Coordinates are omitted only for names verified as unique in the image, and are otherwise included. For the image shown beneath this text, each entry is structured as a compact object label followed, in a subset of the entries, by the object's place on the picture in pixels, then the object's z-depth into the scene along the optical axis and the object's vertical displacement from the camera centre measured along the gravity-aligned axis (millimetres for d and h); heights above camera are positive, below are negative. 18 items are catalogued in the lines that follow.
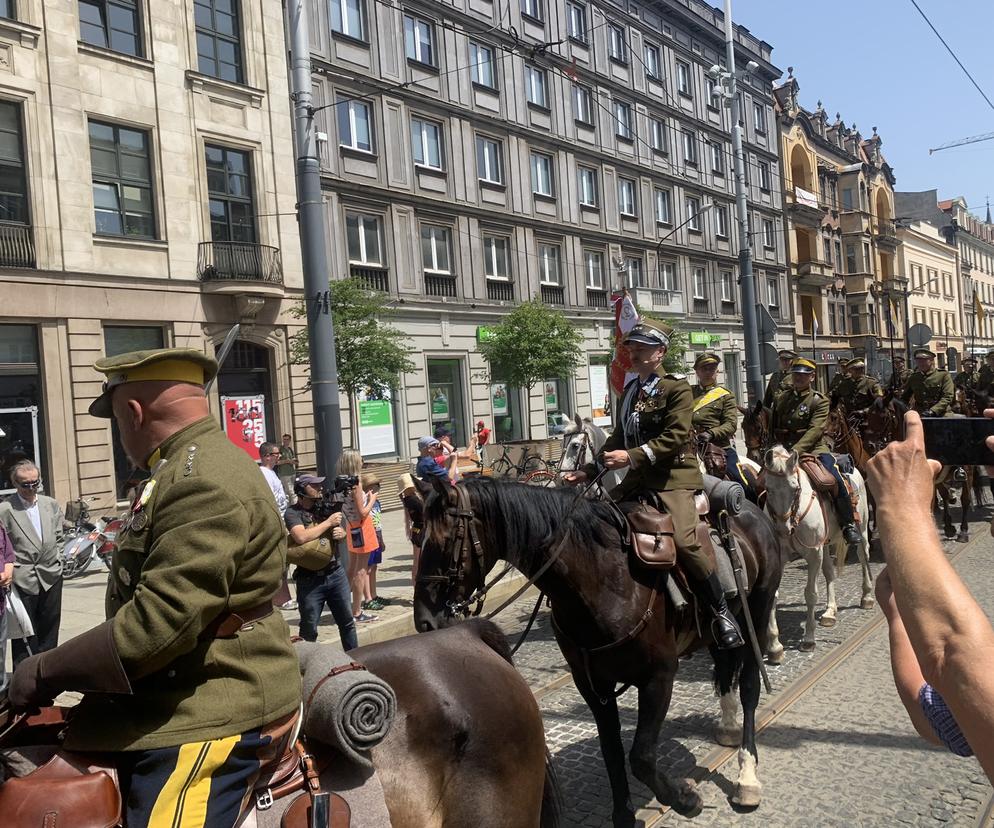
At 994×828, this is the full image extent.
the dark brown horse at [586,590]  4242 -1069
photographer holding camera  7188 -1467
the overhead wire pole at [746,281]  19766 +2417
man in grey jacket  7031 -1078
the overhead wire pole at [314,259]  8906 +1666
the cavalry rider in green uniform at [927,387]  13117 -350
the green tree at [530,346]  22828 +1318
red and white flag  10766 +791
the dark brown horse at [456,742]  2844 -1240
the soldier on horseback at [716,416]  8828 -391
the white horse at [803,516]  8414 -1493
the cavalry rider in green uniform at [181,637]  2172 -599
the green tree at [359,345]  17984 +1344
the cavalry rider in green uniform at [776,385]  10247 -119
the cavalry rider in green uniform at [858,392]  13625 -361
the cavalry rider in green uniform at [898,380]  14680 -240
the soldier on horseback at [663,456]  4781 -415
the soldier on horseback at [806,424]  8945 -581
